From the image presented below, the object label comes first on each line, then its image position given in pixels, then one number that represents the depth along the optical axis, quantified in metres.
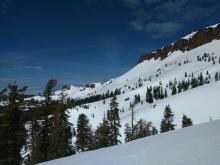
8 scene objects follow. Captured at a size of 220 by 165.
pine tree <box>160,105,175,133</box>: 53.28
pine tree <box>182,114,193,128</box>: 59.67
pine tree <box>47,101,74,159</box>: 28.53
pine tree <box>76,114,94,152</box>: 41.56
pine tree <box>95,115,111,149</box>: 41.12
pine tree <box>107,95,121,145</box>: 41.85
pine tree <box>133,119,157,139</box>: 53.71
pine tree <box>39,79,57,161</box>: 26.62
